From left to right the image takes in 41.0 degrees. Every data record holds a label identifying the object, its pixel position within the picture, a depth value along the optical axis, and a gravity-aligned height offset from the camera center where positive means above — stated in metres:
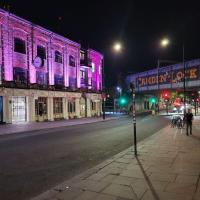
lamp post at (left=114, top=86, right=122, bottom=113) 65.96 +3.81
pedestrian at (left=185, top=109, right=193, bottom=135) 17.14 -0.81
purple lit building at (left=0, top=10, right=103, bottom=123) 29.11 +4.30
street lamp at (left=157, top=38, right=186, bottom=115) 20.17 +4.90
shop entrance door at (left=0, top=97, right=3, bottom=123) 28.58 +0.09
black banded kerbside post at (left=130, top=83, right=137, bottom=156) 11.49 +0.80
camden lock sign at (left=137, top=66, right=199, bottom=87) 35.88 +4.49
